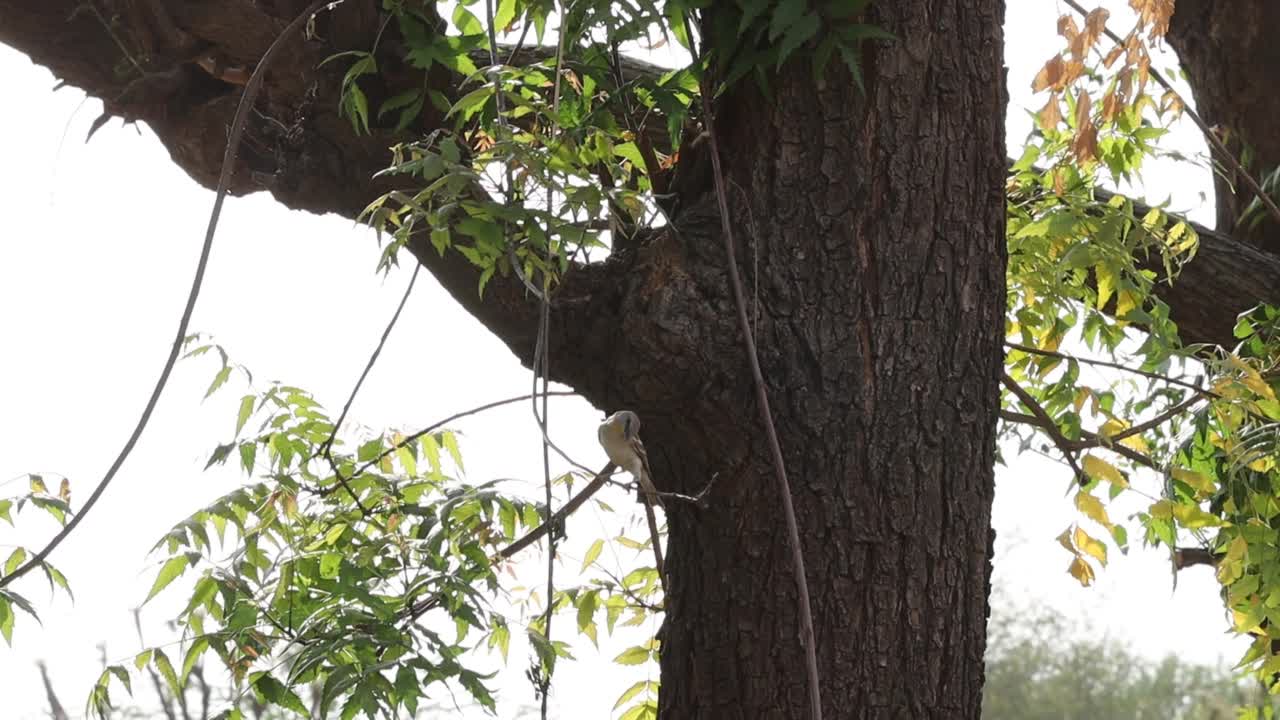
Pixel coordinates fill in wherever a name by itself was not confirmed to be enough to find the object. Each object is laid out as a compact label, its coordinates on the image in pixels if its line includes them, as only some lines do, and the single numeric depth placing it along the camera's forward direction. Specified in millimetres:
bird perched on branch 11964
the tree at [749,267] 11967
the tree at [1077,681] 48847
